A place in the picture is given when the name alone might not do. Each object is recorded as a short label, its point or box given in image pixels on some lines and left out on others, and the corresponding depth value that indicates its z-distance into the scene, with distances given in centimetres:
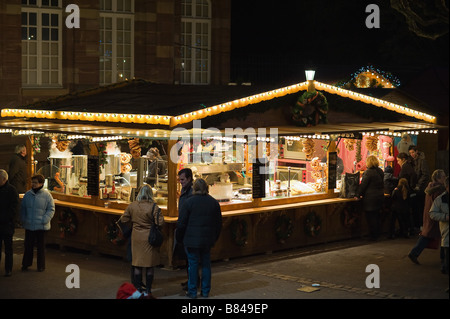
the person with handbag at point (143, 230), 1098
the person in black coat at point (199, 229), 1077
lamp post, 1515
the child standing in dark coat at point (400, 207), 1548
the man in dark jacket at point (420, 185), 1616
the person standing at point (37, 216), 1238
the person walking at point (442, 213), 1166
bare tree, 1876
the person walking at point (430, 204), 1268
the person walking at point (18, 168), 1634
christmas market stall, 1357
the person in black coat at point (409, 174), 1588
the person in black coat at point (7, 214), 1207
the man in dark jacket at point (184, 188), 1130
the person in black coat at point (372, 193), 1544
